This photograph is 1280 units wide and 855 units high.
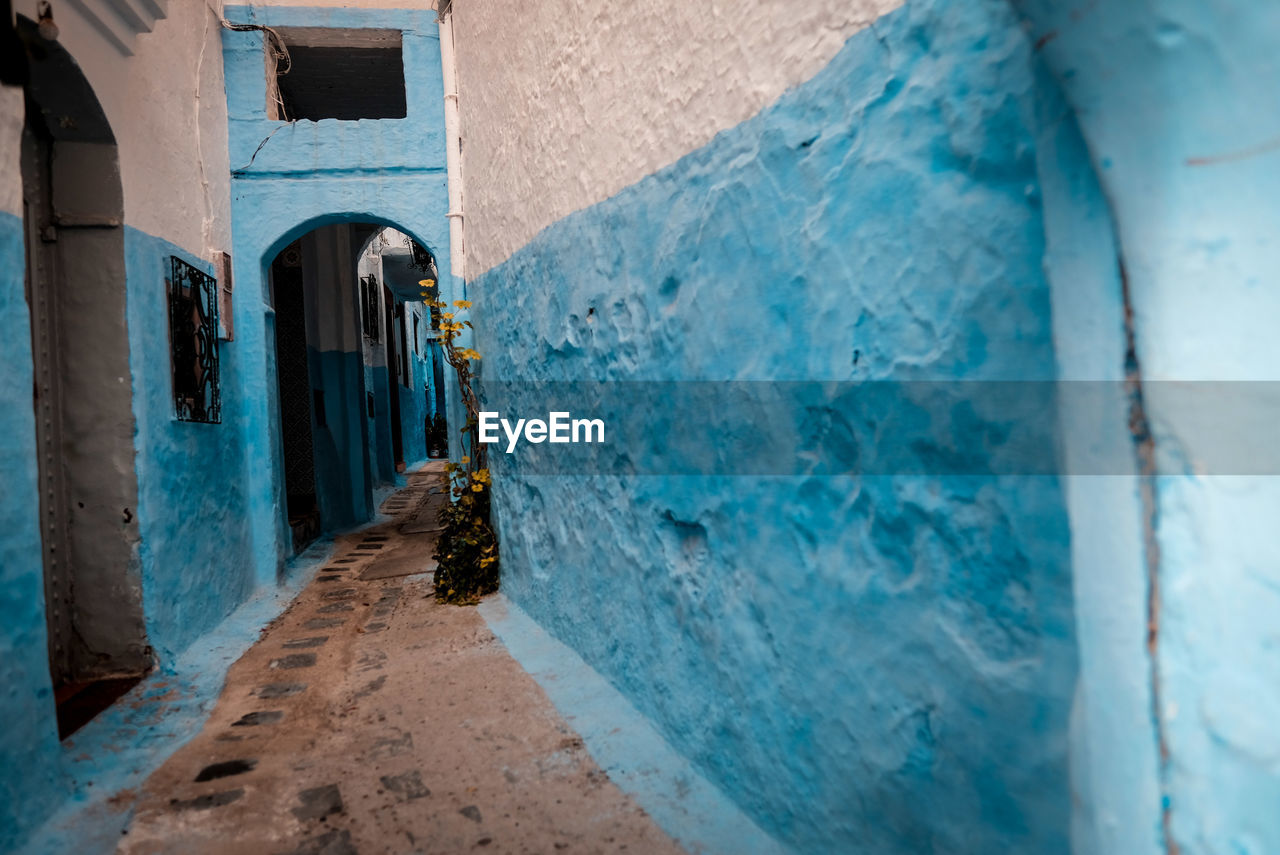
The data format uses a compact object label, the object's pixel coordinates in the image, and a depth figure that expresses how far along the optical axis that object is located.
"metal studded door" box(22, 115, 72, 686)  3.80
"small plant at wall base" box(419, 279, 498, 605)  5.55
